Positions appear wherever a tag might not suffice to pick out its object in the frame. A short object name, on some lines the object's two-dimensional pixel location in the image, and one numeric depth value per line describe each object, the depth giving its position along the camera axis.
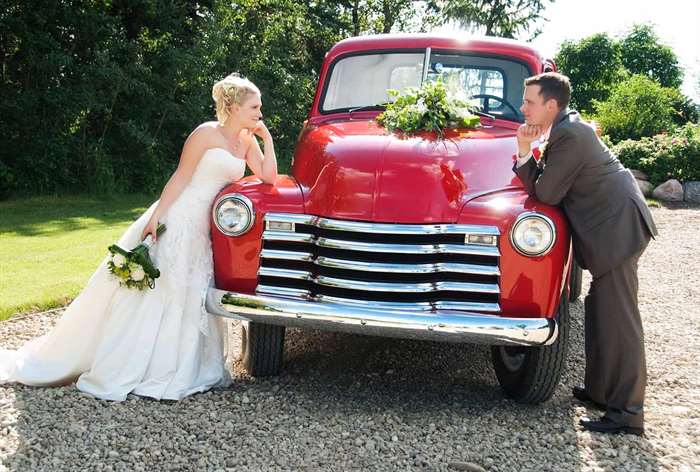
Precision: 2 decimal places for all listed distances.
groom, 3.73
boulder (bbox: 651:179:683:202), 14.80
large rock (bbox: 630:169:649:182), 15.55
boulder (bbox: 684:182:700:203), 14.81
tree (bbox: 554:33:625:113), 40.66
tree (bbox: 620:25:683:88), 45.44
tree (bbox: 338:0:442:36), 26.67
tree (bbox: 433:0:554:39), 28.50
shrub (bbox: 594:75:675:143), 18.91
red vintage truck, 3.66
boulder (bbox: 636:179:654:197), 15.19
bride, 4.17
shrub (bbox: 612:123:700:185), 15.22
